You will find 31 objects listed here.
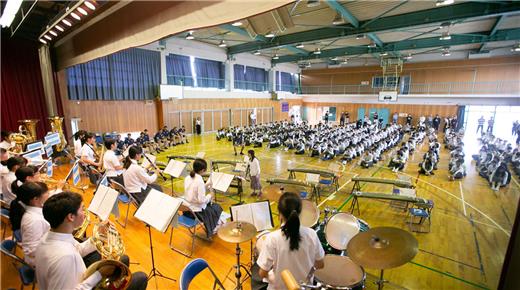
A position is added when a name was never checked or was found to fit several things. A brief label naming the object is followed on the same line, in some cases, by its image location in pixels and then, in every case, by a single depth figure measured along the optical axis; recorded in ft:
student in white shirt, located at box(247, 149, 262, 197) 27.02
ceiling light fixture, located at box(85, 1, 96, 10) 15.01
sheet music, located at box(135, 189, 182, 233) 11.73
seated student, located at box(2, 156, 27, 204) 15.89
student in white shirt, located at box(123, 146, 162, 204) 18.80
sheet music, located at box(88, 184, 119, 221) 12.21
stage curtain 34.42
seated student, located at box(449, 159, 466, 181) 35.40
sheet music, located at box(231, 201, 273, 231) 12.59
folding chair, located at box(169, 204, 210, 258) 15.32
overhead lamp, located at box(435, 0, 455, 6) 30.78
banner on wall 109.72
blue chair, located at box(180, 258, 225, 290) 8.30
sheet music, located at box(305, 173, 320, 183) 24.81
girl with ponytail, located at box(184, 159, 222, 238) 16.30
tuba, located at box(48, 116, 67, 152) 33.12
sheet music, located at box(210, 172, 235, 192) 19.17
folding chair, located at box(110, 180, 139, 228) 18.72
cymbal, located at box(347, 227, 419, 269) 8.27
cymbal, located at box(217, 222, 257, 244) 10.63
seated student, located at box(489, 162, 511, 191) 30.74
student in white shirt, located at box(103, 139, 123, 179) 22.04
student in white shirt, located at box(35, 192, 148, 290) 7.07
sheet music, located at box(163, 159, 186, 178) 23.17
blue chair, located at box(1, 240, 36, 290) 9.36
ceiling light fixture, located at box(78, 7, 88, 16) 16.25
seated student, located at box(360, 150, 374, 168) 40.81
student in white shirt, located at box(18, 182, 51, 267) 9.95
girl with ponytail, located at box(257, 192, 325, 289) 8.25
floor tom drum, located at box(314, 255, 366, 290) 9.55
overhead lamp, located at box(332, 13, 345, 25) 40.09
